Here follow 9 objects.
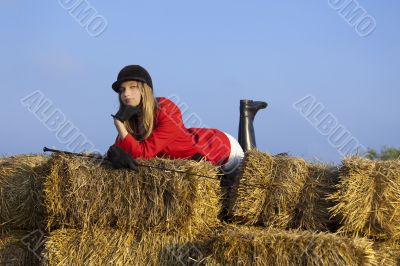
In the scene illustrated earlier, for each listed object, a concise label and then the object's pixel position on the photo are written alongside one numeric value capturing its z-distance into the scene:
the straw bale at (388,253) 8.84
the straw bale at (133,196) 9.10
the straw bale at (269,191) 9.66
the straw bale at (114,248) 9.09
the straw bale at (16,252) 10.56
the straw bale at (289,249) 7.98
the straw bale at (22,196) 10.32
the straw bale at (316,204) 9.52
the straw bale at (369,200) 9.27
